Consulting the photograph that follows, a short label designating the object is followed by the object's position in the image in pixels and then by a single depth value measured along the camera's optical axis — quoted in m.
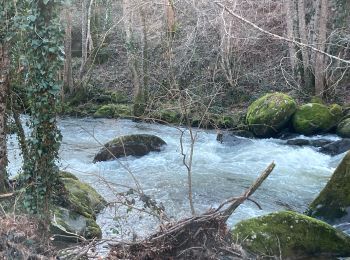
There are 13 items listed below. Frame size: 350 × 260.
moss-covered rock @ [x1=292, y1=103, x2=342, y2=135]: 17.80
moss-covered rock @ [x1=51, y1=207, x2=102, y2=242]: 8.93
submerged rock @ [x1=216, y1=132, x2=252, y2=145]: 17.27
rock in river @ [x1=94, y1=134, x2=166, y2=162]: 14.71
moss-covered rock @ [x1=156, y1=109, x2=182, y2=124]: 18.23
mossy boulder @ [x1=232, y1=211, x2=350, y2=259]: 8.48
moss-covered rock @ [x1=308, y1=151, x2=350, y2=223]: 10.16
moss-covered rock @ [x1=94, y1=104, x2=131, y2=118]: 21.27
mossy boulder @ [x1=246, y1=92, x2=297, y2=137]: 18.08
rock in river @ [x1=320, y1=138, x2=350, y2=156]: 15.96
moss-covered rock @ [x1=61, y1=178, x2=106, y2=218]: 9.96
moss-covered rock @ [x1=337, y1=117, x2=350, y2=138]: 17.14
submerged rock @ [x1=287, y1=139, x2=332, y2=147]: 16.75
